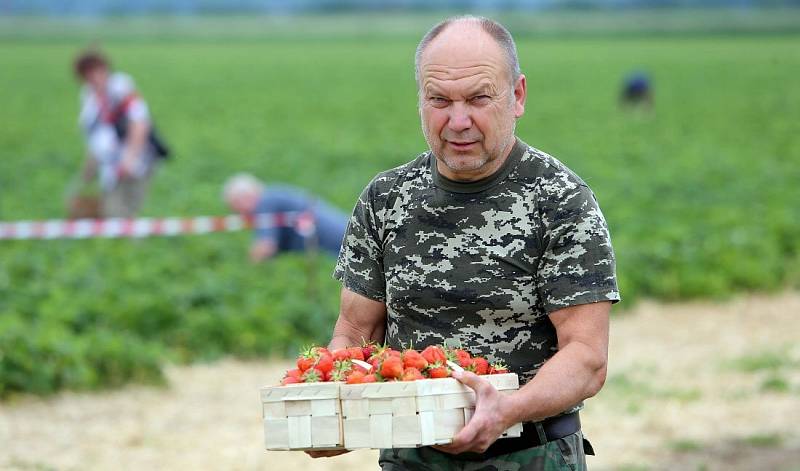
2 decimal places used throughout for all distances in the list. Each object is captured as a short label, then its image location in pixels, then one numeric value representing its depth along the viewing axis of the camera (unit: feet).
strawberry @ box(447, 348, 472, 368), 21.62
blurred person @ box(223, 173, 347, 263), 74.28
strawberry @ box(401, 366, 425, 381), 21.03
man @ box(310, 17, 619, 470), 21.68
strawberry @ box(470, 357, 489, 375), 21.59
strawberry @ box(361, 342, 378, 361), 22.66
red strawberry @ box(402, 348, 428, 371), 21.25
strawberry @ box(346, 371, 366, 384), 21.33
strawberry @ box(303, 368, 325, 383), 21.71
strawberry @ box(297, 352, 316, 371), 22.09
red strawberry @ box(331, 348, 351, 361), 22.20
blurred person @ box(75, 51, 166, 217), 85.46
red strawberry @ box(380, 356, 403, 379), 21.22
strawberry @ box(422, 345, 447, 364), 21.34
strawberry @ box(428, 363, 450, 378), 21.08
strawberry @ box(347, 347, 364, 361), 22.25
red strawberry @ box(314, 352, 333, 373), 21.95
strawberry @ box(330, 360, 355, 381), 21.63
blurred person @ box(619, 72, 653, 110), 242.78
